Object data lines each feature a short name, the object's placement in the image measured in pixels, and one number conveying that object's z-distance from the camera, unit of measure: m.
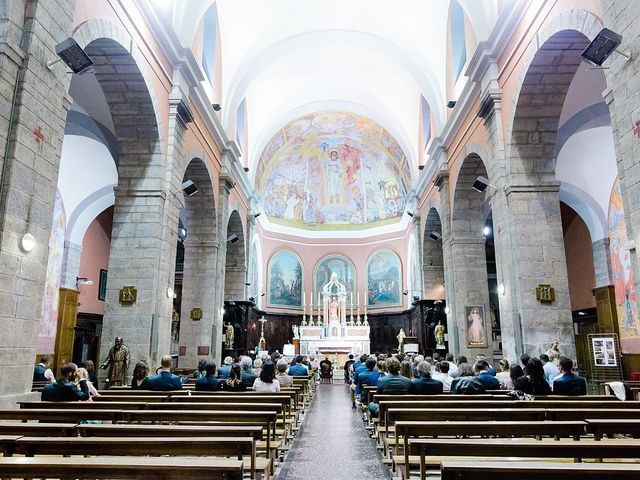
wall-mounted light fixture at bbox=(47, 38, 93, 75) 6.05
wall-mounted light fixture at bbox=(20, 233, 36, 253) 5.64
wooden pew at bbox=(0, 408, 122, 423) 4.27
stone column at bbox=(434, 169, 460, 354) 14.26
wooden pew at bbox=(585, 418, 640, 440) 3.55
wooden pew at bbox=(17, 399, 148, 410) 4.84
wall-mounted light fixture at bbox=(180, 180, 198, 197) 11.29
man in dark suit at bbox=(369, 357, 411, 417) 6.25
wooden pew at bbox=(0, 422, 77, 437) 3.51
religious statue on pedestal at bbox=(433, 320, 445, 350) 17.33
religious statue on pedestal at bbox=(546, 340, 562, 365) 8.23
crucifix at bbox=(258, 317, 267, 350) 20.84
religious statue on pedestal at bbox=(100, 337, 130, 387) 8.81
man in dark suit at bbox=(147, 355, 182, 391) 6.69
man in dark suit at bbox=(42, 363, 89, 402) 5.21
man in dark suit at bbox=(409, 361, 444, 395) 6.25
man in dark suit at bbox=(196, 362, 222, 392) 6.97
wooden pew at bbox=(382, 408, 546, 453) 4.21
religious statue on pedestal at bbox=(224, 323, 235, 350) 17.36
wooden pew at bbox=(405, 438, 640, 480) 2.66
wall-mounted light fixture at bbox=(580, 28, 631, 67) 5.80
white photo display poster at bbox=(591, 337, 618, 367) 8.79
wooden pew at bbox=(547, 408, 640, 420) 4.33
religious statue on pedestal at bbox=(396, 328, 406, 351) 20.47
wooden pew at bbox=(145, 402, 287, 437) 4.75
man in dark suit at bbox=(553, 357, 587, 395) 6.03
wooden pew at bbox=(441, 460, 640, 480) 2.19
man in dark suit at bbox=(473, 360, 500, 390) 6.90
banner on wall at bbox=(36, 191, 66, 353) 14.41
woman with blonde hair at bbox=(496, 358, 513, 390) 7.80
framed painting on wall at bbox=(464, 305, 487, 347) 13.38
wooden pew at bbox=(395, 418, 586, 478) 3.44
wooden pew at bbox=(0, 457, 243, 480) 2.36
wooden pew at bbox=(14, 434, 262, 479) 2.82
